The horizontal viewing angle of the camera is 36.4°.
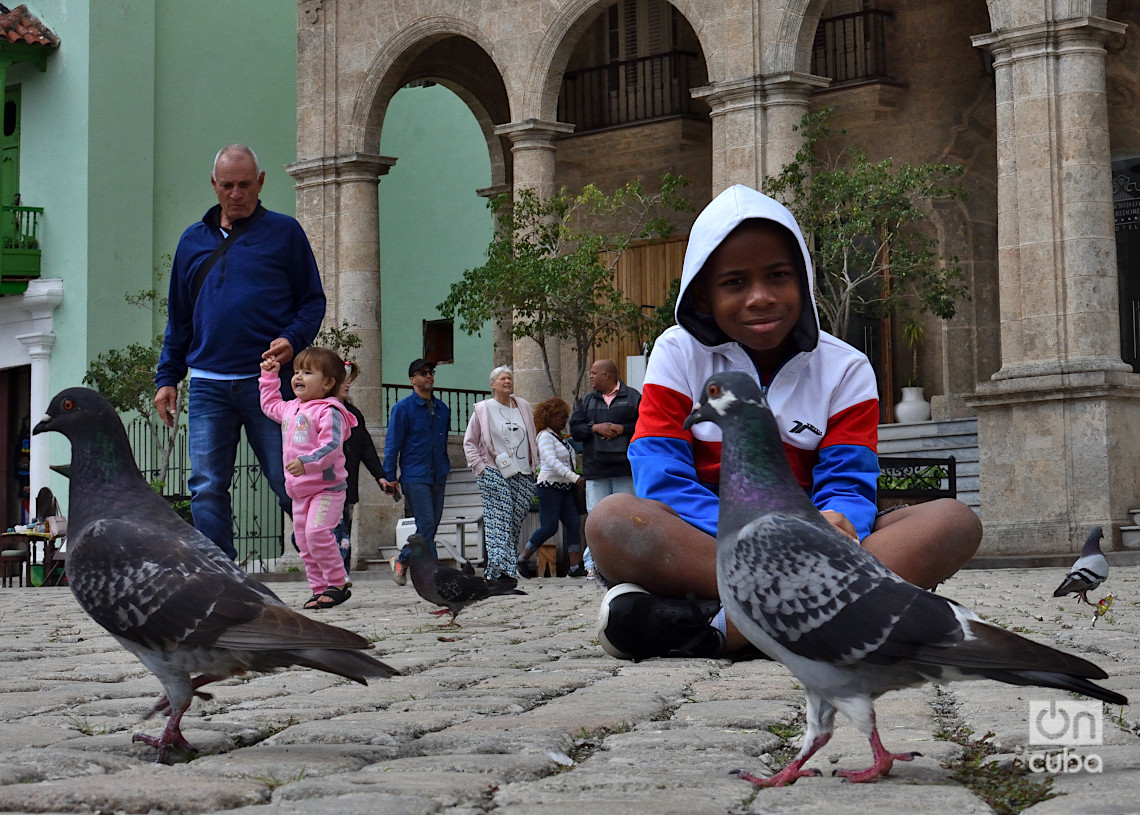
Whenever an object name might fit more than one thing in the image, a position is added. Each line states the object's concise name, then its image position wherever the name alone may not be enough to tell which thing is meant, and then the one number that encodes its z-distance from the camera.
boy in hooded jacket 4.65
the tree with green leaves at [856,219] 18.23
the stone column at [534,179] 21.44
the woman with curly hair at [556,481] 14.94
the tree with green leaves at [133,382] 24.19
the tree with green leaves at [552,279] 19.55
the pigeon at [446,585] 8.17
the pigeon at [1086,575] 9.20
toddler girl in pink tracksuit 8.80
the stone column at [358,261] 22.86
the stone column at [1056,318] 16.38
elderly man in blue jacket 7.82
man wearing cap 13.59
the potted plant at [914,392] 21.64
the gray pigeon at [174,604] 3.26
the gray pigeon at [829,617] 2.89
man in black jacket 13.55
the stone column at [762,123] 19.14
